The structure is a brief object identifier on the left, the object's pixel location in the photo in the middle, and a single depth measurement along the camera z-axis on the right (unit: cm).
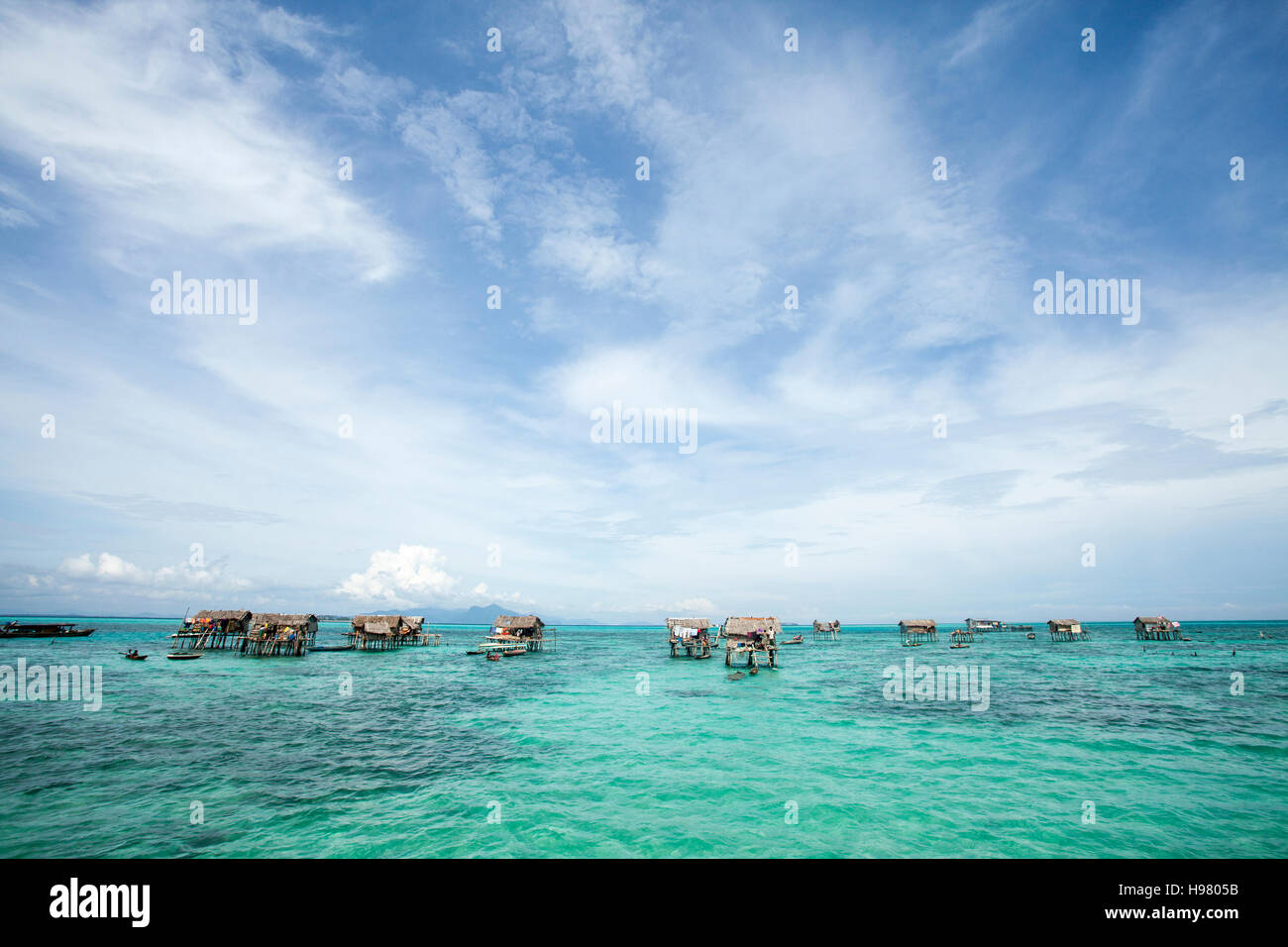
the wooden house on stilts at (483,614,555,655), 6431
